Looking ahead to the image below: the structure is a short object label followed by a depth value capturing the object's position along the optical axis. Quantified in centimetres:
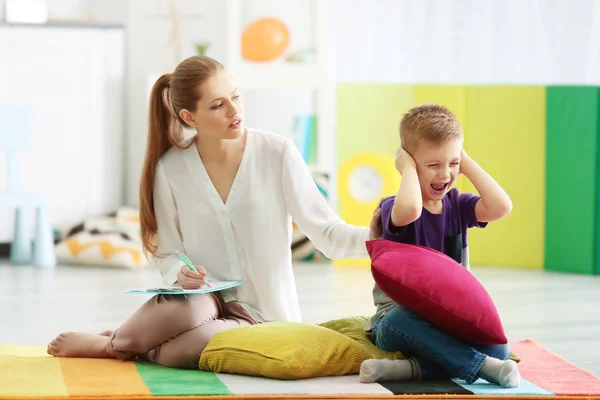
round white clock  755
